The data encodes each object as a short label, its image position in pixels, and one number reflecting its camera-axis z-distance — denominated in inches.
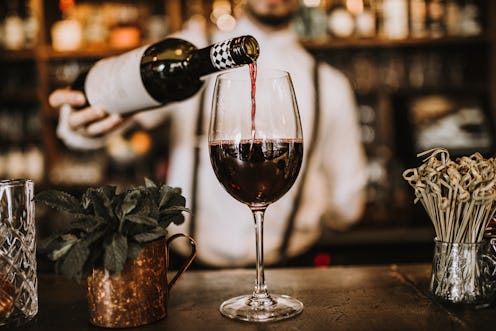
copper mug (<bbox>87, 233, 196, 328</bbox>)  27.5
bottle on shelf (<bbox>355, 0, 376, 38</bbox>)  116.5
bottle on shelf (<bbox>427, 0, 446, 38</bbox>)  117.1
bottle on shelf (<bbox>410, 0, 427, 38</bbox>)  116.9
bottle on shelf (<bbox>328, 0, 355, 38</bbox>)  116.6
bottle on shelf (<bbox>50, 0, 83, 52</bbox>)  117.6
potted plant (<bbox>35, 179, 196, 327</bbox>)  26.6
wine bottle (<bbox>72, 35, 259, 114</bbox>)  42.8
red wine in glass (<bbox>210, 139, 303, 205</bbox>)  30.3
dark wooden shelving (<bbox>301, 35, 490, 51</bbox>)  114.1
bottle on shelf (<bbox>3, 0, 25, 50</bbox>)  120.0
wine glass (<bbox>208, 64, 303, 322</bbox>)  30.2
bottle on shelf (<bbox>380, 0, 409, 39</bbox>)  116.3
